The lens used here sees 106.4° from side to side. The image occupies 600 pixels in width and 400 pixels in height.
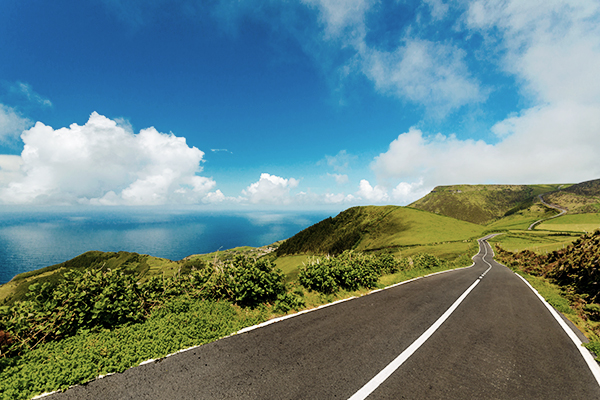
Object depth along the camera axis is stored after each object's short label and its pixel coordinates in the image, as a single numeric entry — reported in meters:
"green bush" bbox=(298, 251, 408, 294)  9.90
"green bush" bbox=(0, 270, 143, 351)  5.25
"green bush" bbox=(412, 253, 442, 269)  21.92
